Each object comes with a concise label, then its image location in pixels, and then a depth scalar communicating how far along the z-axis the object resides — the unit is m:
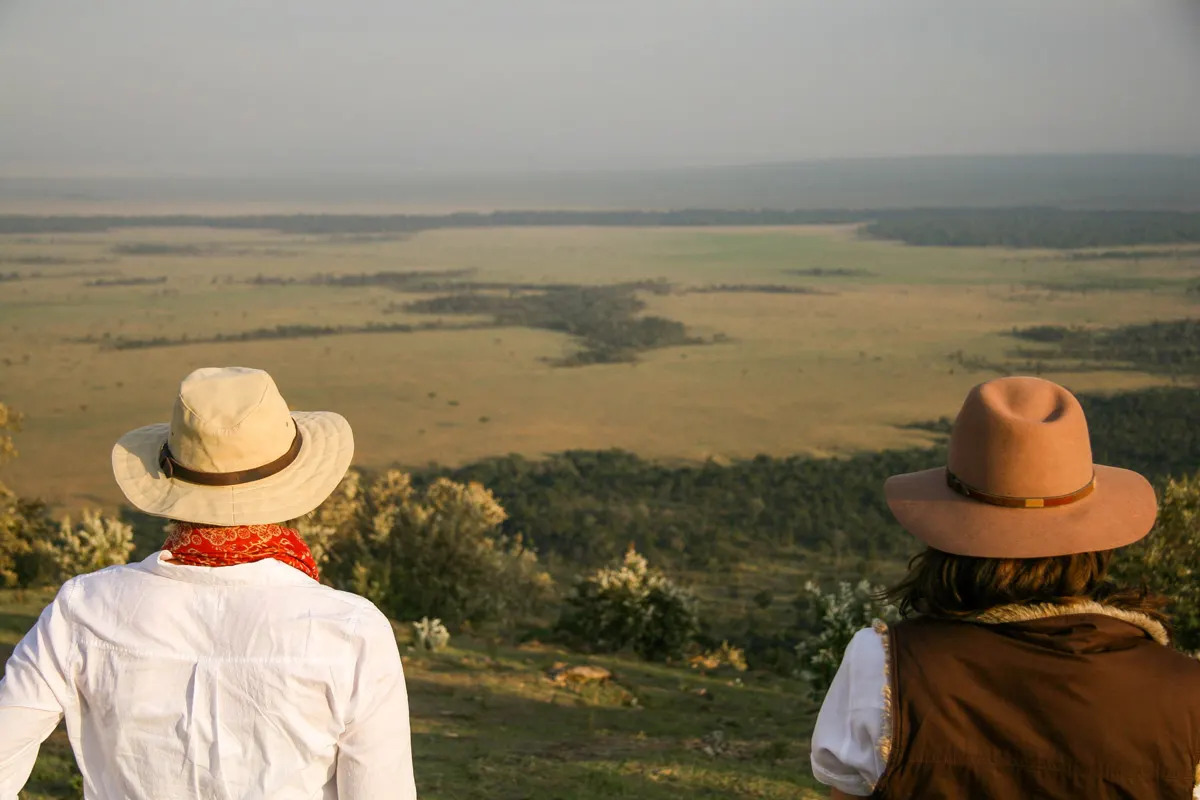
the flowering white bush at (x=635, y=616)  12.54
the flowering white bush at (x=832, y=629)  9.09
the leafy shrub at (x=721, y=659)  12.05
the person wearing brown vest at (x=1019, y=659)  1.68
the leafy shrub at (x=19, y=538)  13.12
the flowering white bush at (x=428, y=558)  14.21
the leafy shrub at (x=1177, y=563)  8.62
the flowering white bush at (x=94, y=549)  11.69
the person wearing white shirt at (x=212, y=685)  1.85
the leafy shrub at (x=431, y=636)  10.76
